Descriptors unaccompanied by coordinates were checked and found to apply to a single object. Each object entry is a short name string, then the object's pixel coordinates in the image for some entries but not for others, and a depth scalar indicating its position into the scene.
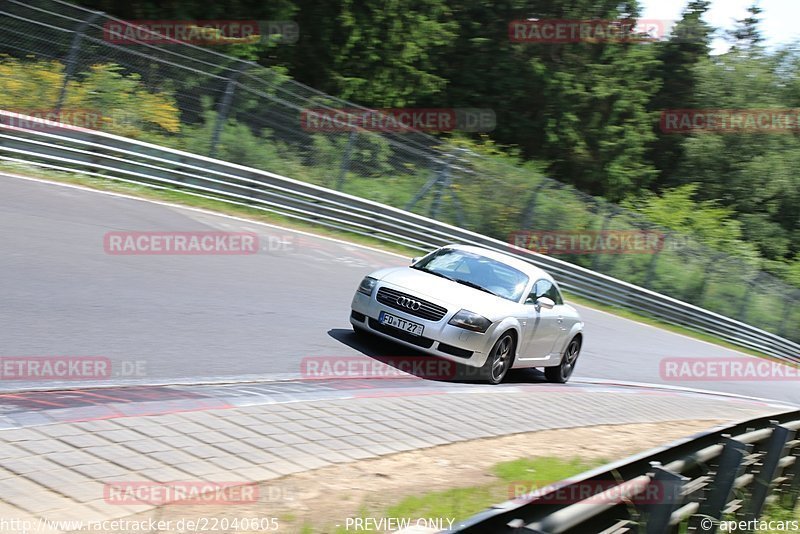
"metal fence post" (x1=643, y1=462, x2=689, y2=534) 8.72
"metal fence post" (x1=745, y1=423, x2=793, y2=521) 12.92
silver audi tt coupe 20.36
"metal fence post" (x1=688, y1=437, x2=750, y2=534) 11.04
